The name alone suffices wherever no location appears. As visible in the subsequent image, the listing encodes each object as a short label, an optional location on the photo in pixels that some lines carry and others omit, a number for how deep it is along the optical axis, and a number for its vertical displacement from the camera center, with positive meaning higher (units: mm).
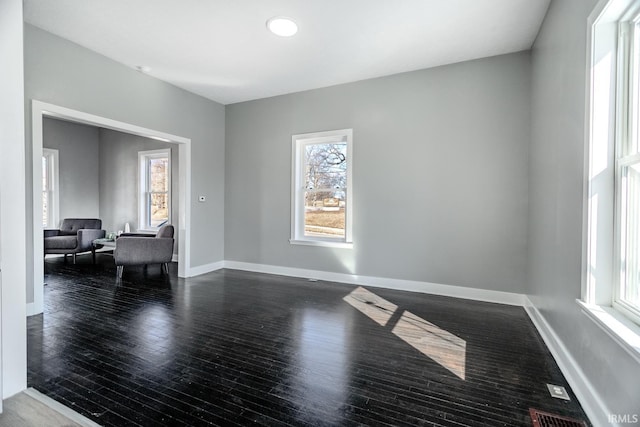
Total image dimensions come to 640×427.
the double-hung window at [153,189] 6754 +427
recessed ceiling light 3045 +1833
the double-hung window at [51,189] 6621 +403
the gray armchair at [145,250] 4887 -662
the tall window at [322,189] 4727 +323
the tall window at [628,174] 1580 +194
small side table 5964 -663
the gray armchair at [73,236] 5871 -550
